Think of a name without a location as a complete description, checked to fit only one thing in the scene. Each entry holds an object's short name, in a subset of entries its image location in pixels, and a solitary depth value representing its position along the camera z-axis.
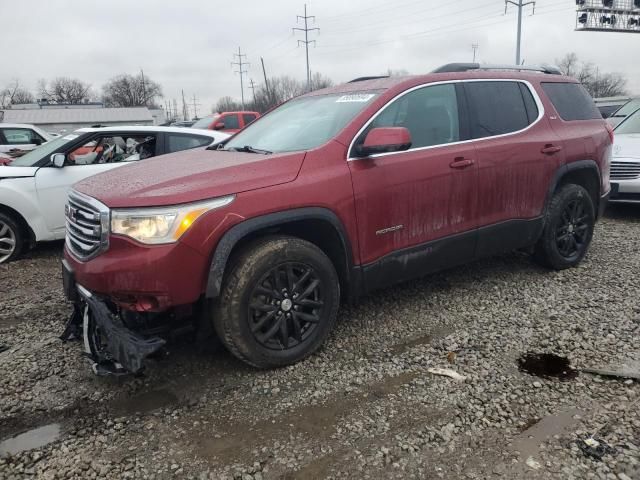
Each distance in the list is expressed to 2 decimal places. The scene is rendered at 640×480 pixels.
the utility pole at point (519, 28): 31.78
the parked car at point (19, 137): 12.04
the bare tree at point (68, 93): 92.00
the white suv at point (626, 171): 7.28
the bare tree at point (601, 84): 68.98
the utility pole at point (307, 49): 46.84
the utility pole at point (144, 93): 87.38
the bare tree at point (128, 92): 87.06
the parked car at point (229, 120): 16.23
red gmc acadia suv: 2.82
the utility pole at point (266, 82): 56.41
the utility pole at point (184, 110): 103.50
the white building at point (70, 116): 62.69
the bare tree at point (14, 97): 93.00
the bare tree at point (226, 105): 88.81
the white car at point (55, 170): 5.82
